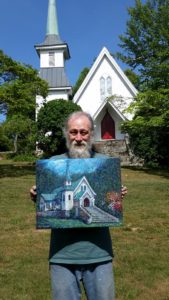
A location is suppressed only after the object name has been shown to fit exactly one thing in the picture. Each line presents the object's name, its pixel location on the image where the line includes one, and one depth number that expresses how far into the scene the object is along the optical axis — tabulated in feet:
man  6.50
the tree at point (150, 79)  45.75
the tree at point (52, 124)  48.51
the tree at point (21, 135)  43.64
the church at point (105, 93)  63.81
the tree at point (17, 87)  36.86
